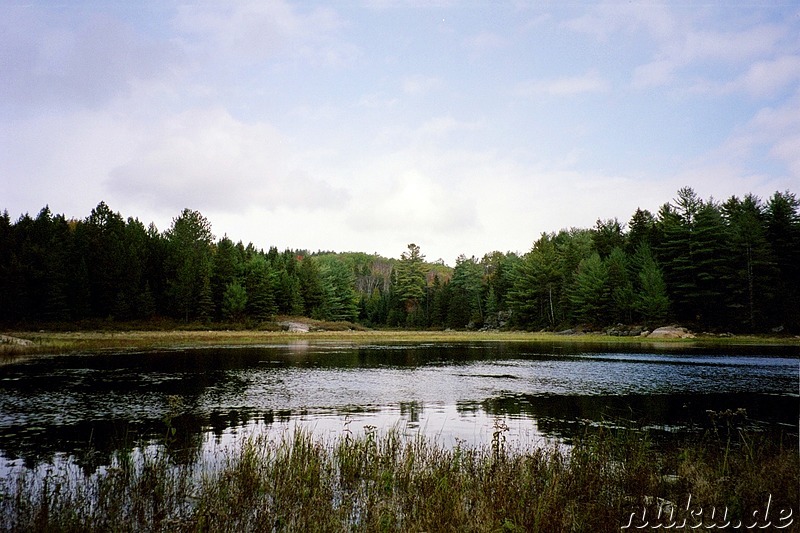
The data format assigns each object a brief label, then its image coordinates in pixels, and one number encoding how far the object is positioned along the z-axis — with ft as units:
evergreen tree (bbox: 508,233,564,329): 334.44
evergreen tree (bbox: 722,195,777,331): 207.21
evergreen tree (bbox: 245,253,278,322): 328.70
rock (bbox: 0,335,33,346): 143.69
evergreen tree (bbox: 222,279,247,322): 307.99
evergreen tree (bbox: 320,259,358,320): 419.74
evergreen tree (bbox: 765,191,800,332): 205.16
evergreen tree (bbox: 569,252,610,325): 276.62
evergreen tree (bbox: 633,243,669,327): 234.79
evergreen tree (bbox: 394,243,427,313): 453.99
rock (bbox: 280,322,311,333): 313.36
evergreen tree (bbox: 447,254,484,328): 405.80
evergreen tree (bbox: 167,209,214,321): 289.12
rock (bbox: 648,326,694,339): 223.51
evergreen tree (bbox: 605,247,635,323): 258.78
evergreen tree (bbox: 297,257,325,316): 392.88
